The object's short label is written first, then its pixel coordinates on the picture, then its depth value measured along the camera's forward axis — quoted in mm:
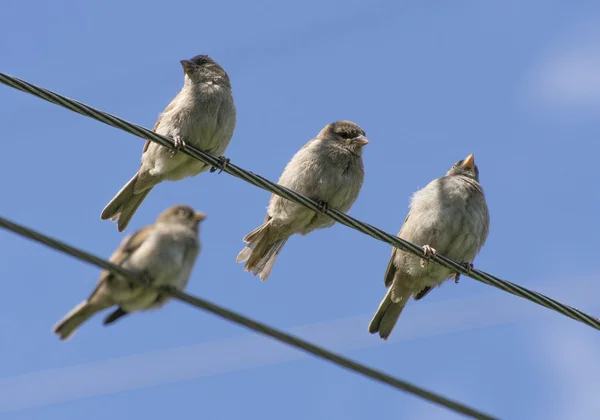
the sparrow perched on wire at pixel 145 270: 12672
